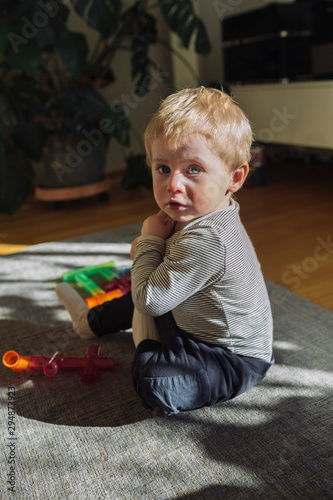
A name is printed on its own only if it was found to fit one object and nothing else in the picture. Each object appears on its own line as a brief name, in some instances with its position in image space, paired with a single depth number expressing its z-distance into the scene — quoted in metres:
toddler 0.80
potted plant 2.08
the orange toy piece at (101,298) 1.26
